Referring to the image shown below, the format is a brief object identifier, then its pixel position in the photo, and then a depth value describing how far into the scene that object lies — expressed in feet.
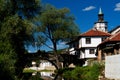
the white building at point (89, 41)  106.14
